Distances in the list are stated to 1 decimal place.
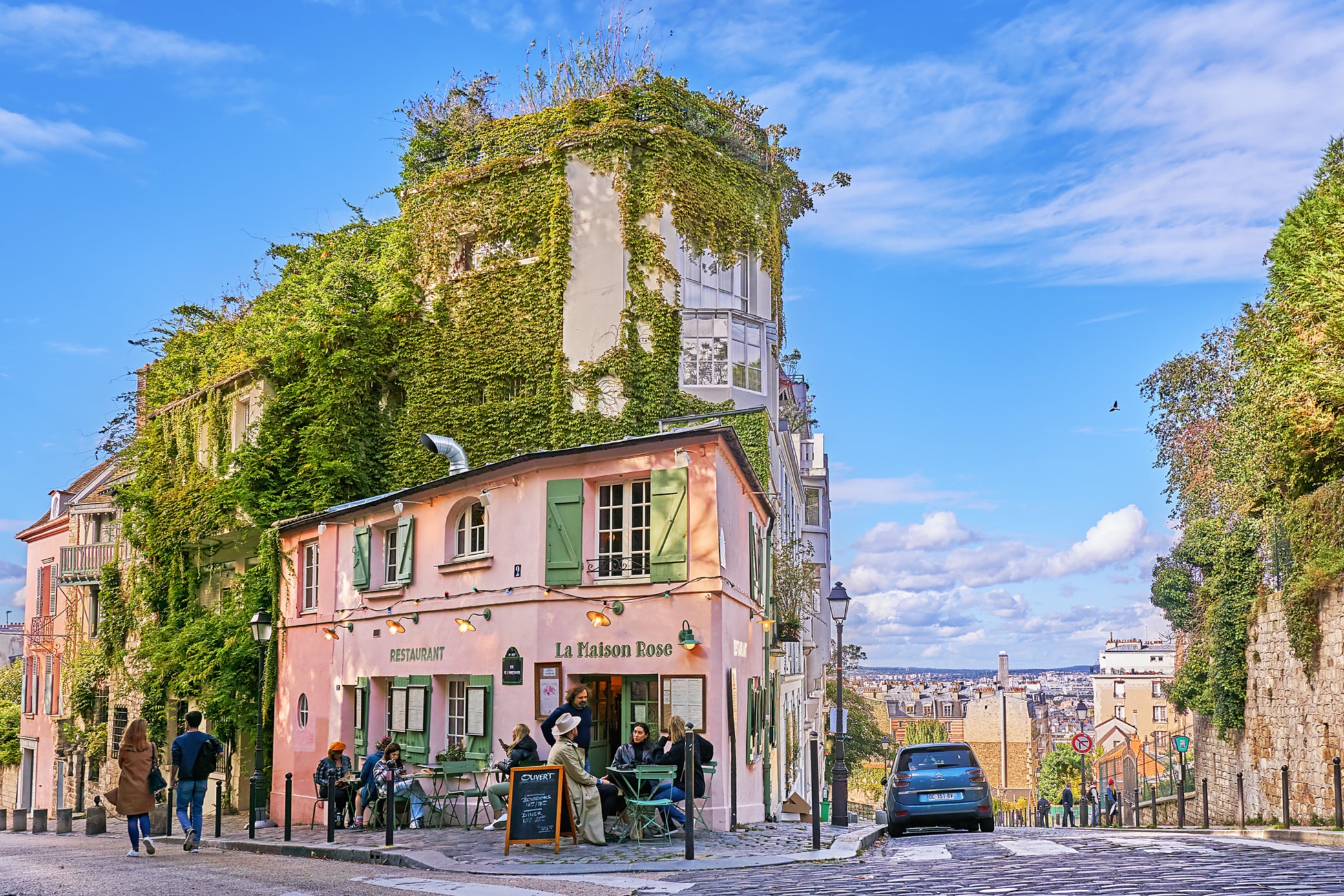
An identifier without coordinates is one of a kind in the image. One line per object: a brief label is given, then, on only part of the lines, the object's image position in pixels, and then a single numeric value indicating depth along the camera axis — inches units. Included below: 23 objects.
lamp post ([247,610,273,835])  864.3
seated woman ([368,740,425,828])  686.5
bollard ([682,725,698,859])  470.9
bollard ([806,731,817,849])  502.5
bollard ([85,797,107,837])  950.4
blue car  703.7
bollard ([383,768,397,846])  567.7
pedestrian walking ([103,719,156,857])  558.6
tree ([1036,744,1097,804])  3649.1
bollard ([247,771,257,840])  737.0
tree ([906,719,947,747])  5236.2
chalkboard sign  532.4
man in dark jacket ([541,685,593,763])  585.6
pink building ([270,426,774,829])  673.6
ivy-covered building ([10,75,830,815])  1139.3
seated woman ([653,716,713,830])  583.8
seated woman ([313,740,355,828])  755.4
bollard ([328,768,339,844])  616.4
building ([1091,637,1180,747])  4308.6
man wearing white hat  542.3
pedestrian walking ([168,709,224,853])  590.2
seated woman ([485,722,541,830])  611.5
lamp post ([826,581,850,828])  790.5
